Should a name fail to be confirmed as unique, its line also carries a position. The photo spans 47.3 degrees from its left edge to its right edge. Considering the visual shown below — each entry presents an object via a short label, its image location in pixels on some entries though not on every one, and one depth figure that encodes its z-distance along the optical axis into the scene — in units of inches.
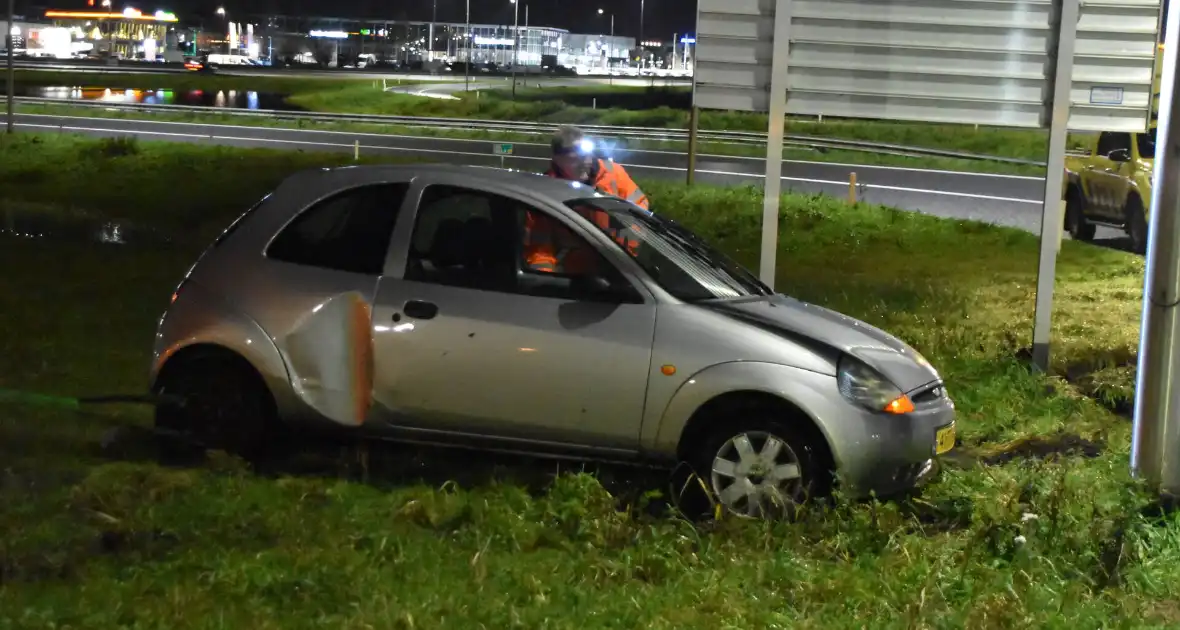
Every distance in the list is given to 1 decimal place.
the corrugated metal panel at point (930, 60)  378.0
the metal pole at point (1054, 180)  371.9
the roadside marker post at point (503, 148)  577.6
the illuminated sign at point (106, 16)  3208.7
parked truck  672.4
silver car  235.6
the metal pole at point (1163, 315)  242.2
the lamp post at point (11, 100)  1139.9
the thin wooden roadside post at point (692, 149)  863.4
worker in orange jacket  323.6
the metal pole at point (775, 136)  379.9
